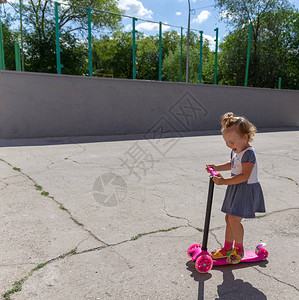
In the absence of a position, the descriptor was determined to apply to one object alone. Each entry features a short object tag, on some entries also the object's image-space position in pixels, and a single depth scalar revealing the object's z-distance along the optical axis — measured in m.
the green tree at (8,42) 22.39
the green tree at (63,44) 16.72
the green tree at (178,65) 30.86
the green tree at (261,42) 20.73
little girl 2.19
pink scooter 2.25
